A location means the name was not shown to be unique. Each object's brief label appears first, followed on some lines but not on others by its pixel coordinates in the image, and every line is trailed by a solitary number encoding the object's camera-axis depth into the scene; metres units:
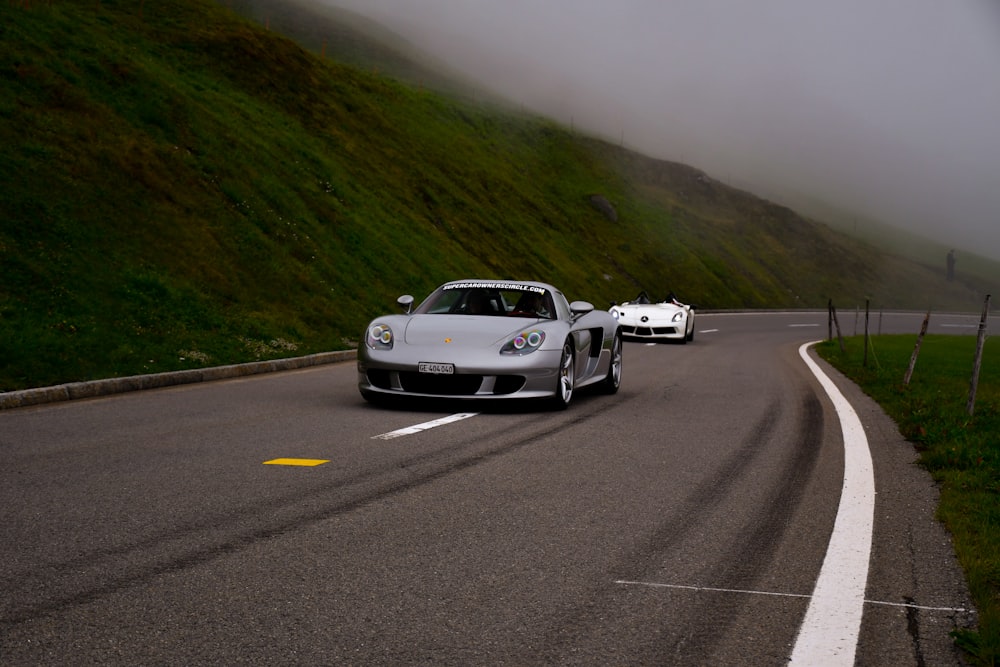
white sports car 24.72
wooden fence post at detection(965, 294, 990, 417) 10.32
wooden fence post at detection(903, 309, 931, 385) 14.23
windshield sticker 11.48
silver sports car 9.85
